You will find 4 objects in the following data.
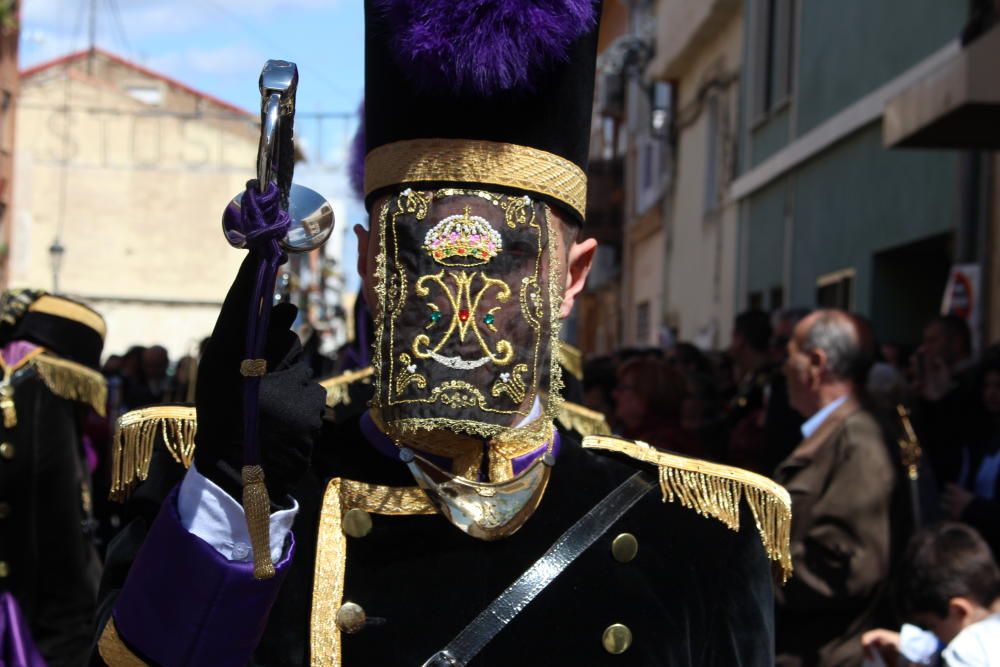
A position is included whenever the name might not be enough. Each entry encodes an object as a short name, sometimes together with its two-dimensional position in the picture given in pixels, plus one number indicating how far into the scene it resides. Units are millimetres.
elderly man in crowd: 4570
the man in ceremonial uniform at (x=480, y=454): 2174
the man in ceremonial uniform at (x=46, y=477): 5418
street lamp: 22708
